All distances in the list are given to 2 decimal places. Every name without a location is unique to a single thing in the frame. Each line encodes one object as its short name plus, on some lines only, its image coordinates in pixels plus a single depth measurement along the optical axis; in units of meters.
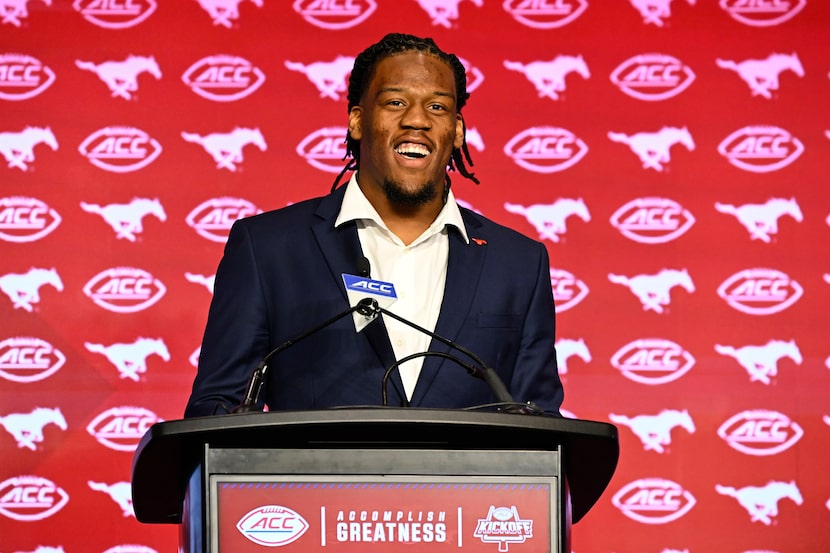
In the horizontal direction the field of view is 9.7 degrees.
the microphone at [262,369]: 6.21
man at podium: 6.56
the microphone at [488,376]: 6.21
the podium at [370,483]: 6.09
